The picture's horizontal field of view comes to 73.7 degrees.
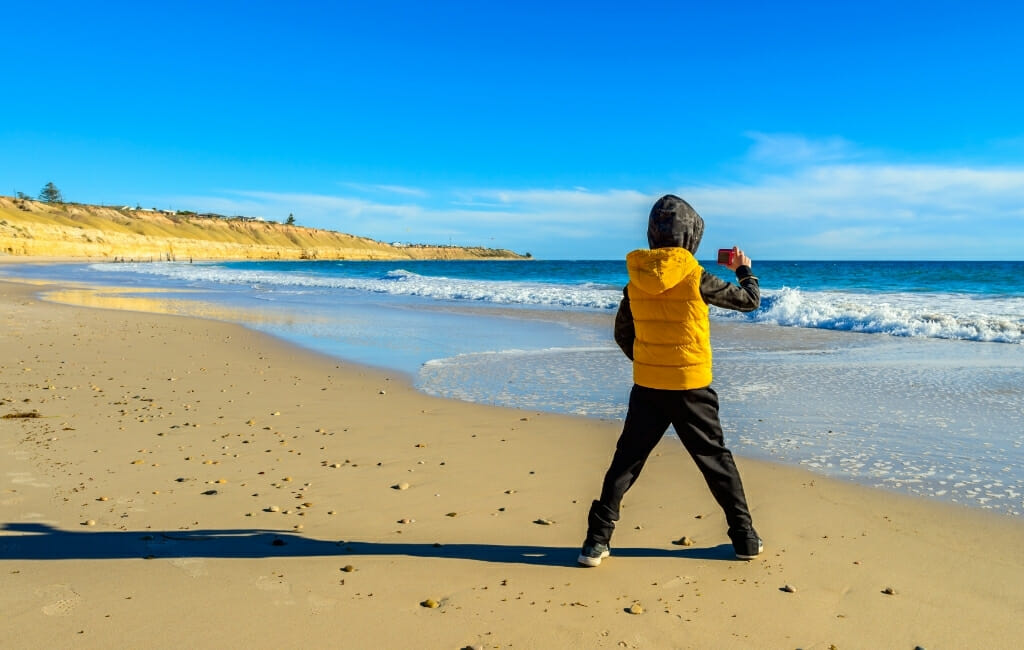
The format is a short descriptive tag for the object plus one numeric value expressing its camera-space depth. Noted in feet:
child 10.35
